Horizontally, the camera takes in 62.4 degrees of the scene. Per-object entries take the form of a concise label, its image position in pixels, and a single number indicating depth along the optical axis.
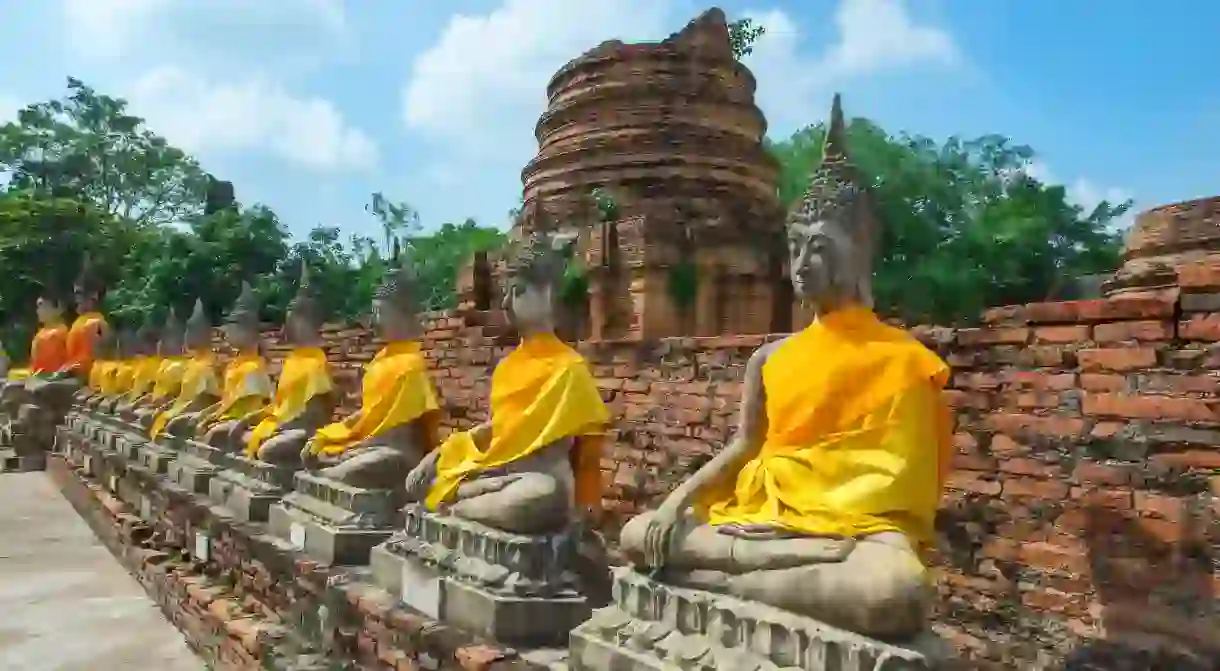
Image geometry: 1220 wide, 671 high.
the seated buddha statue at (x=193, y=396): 10.07
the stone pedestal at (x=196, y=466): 8.48
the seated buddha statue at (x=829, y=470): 2.98
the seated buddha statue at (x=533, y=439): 4.52
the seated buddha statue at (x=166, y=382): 12.08
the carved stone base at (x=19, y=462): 16.08
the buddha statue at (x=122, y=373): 14.24
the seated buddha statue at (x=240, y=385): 8.85
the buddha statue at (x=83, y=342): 17.69
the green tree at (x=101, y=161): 33.03
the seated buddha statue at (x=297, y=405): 7.29
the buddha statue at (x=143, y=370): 13.23
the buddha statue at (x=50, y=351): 18.11
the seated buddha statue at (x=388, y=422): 5.97
